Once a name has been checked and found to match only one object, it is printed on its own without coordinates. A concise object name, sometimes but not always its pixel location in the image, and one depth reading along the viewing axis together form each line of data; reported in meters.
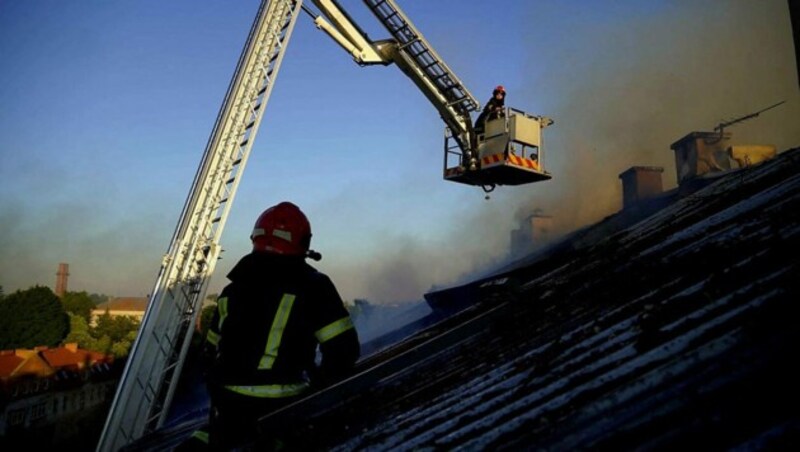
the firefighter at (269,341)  2.43
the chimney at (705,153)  16.44
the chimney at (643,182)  16.56
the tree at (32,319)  32.12
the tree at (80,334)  34.69
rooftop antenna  21.86
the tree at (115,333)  34.29
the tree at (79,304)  44.44
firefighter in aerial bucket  9.75
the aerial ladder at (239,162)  6.85
